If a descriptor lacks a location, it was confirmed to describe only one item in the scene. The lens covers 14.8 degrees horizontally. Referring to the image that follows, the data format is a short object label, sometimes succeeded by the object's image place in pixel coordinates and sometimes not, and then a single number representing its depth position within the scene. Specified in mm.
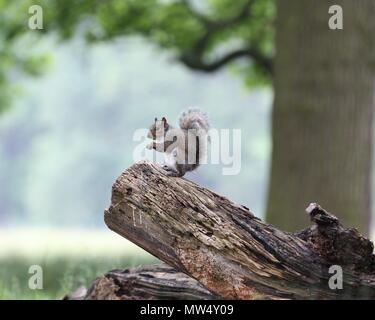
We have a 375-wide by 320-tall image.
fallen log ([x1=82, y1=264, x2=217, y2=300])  5466
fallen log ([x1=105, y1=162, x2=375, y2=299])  5528
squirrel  5932
